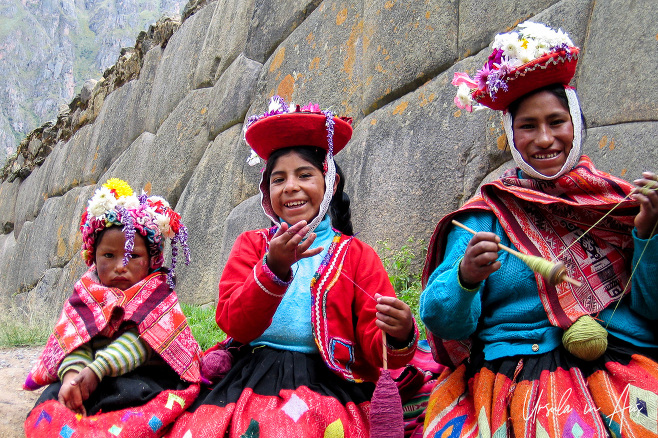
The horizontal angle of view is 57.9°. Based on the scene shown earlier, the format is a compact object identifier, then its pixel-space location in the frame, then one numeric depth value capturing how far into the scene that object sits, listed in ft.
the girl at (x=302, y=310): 6.04
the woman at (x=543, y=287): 5.25
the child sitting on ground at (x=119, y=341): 6.38
